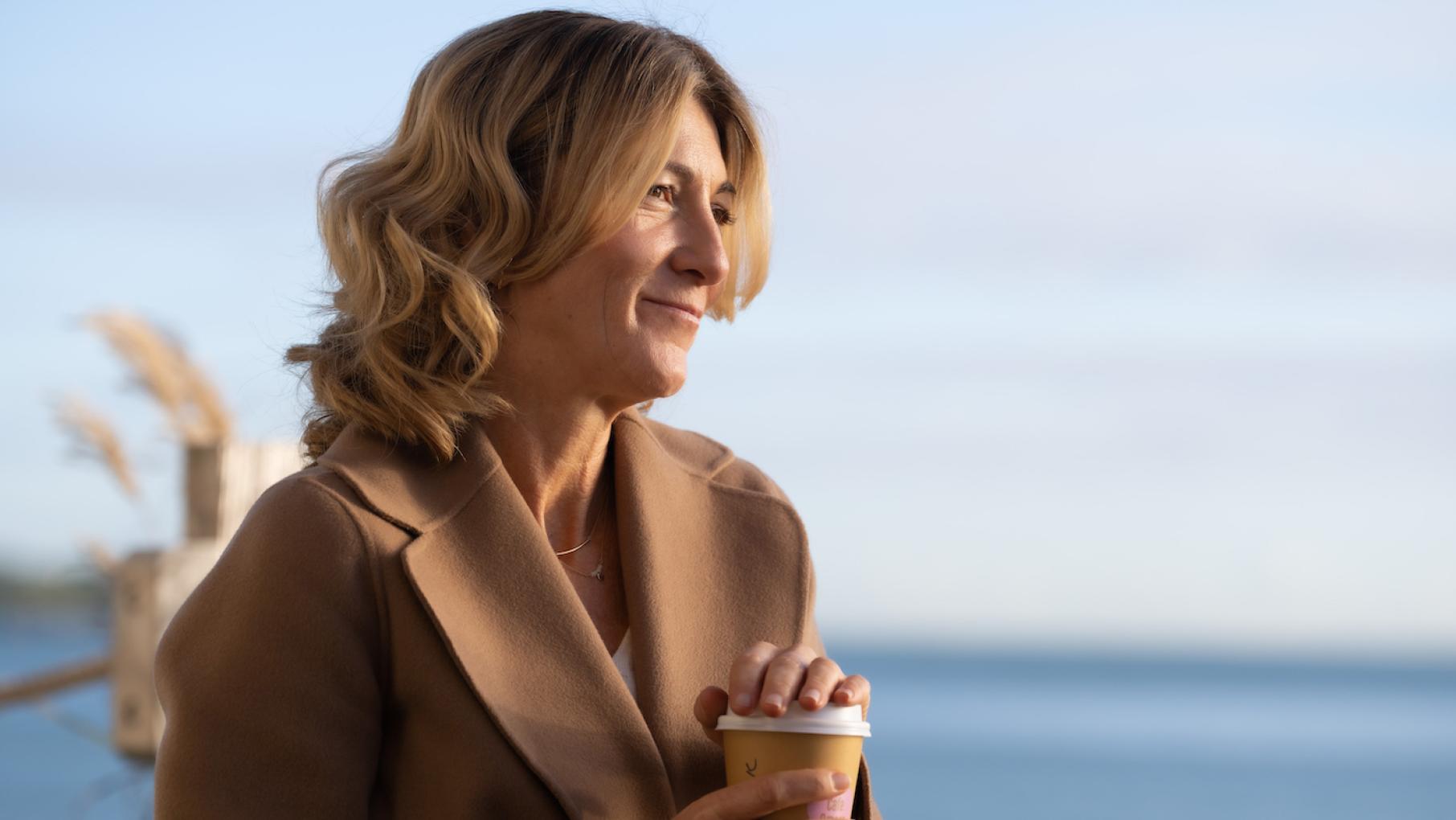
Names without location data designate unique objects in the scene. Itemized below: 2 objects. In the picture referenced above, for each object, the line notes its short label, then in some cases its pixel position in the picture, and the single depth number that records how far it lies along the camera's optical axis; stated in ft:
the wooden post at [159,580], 14.47
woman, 7.00
